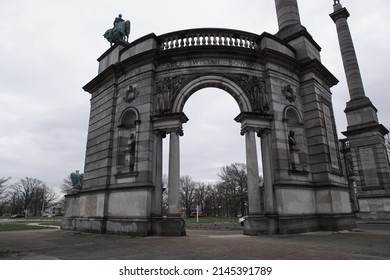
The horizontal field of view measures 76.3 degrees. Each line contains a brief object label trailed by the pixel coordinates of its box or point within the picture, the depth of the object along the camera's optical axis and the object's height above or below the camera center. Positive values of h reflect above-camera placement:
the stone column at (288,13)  18.91 +14.45
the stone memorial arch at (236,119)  12.62 +4.18
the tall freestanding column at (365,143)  27.05 +6.96
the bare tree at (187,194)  78.85 +4.54
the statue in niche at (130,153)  13.70 +2.99
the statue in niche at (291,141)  14.07 +3.58
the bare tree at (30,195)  85.75 +5.23
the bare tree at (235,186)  54.78 +5.42
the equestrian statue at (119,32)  18.00 +12.56
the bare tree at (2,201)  31.11 +3.11
